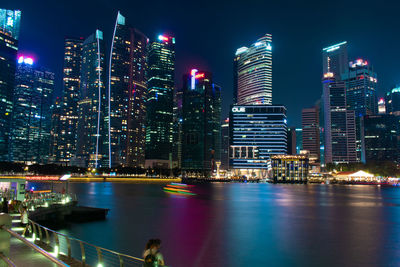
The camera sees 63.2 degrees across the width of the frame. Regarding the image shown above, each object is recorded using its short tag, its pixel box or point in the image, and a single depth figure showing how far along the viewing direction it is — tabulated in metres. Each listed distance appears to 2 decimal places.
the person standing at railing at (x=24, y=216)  24.42
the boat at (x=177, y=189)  130.21
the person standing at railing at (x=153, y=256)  10.35
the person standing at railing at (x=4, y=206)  28.41
